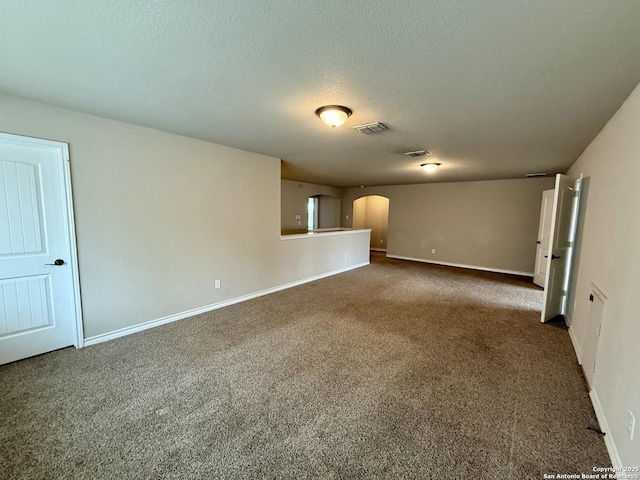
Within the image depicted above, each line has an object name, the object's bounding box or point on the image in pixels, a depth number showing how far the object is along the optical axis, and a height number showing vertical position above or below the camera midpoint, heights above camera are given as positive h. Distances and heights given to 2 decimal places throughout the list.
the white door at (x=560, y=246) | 3.38 -0.34
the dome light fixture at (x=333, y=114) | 2.35 +0.94
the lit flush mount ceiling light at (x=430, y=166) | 4.78 +0.99
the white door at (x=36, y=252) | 2.36 -0.39
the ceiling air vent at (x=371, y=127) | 2.79 +0.98
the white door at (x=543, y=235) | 5.17 -0.30
